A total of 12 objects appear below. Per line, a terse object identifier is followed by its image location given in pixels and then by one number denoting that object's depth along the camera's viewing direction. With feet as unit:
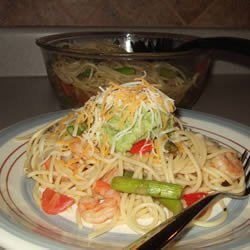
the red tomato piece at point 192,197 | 1.21
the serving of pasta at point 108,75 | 1.73
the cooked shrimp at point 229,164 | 1.29
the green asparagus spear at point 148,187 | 1.12
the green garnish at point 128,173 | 1.26
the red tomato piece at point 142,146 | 1.28
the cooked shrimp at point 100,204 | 1.10
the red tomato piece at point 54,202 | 1.11
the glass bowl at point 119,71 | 1.67
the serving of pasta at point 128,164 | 1.15
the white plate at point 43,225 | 0.88
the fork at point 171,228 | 0.85
